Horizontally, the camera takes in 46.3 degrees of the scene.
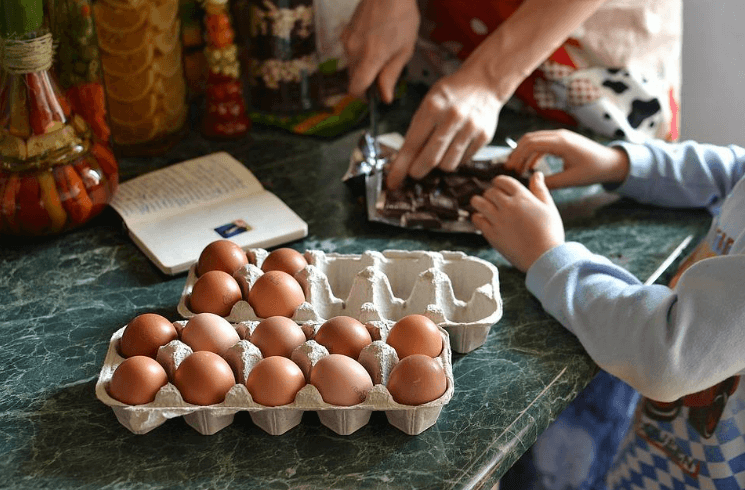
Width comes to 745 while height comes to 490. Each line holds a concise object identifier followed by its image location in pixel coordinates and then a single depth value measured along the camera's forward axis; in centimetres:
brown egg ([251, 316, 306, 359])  101
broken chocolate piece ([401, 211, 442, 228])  140
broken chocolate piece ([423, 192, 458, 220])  141
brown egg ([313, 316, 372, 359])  101
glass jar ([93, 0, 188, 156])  151
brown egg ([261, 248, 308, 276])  118
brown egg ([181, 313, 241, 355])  102
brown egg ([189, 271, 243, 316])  111
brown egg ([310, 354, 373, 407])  94
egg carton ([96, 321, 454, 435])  95
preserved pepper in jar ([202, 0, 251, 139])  162
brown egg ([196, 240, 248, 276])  118
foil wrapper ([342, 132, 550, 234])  141
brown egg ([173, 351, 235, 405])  95
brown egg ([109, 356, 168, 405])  95
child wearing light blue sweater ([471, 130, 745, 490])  103
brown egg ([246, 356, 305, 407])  94
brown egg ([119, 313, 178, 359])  102
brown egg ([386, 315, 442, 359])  101
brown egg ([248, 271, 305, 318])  110
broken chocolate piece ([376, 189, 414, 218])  142
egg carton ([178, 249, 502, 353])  111
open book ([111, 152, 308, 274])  135
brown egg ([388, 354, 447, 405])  94
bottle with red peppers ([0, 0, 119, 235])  124
